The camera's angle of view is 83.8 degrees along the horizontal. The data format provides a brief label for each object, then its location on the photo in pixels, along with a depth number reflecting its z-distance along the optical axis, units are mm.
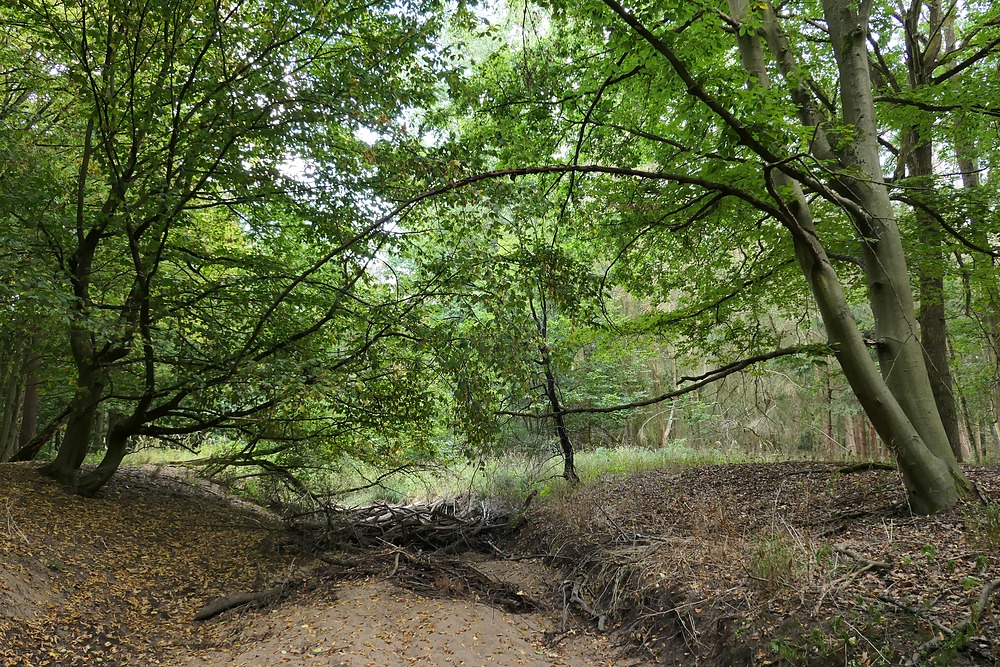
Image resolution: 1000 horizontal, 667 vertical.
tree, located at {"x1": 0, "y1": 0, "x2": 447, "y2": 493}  6570
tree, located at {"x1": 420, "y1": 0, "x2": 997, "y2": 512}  5445
